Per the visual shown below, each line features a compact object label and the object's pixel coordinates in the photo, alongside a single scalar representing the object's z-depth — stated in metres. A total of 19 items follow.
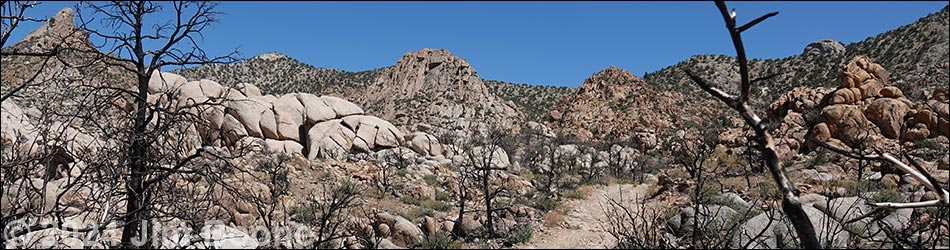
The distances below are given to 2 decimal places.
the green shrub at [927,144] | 18.44
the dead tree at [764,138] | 3.37
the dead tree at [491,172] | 13.52
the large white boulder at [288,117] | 25.97
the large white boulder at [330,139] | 24.75
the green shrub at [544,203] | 17.31
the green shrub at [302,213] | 13.24
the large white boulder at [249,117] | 25.09
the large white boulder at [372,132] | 26.88
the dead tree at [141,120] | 5.23
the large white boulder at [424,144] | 28.03
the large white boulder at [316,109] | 26.92
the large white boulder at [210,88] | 24.94
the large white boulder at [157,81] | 21.32
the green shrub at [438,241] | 11.16
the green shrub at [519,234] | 13.16
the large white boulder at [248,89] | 26.62
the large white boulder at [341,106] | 28.17
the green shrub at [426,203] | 17.12
